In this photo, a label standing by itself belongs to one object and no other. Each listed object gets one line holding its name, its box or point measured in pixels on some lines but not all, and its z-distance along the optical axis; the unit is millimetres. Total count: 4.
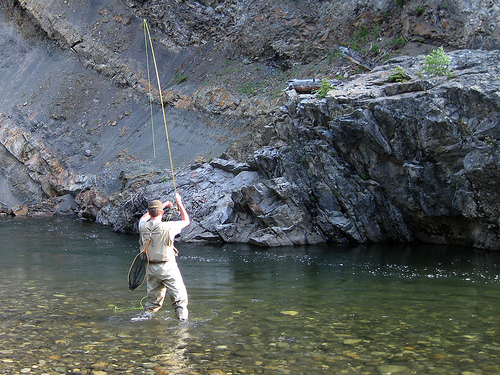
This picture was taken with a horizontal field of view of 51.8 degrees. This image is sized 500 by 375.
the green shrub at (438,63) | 15542
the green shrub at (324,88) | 17906
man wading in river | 7035
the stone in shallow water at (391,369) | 5152
